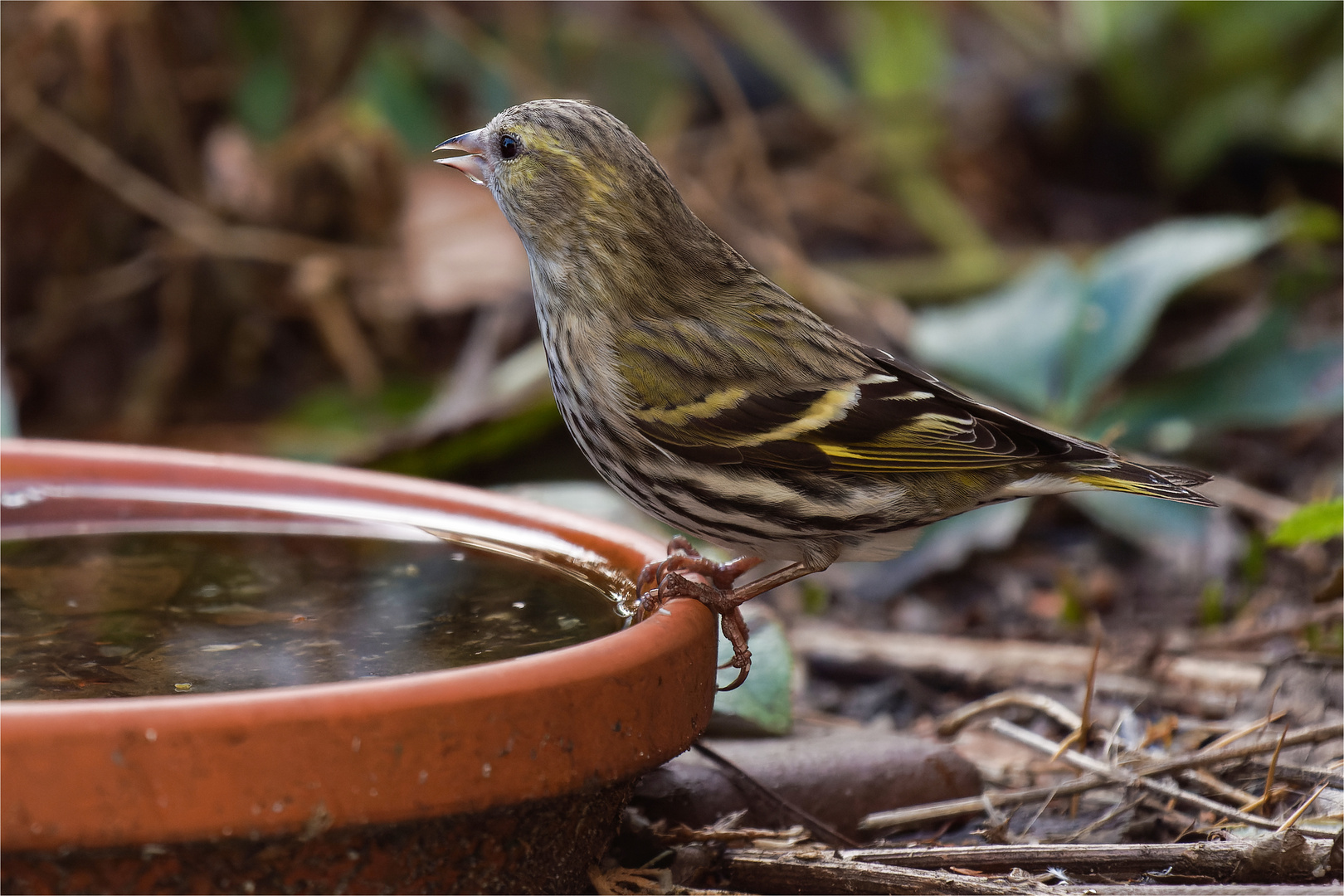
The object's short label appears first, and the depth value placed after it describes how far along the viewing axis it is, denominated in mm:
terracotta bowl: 3104
